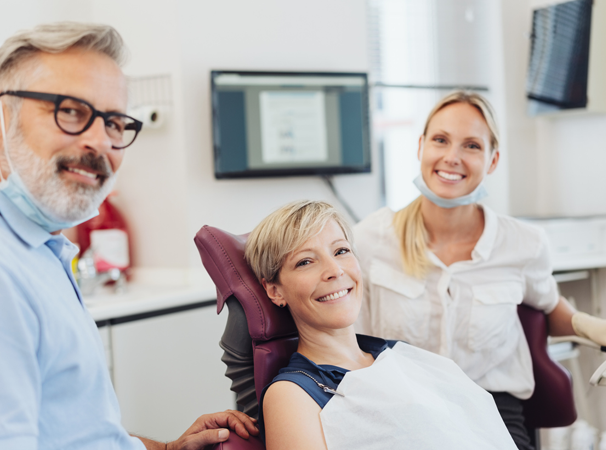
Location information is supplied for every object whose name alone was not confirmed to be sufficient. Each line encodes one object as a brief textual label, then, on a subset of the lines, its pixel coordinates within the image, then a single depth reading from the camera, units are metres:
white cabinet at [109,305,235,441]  1.97
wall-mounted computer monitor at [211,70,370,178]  2.47
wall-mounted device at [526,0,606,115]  2.86
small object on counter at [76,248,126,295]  2.30
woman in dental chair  1.16
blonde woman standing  1.67
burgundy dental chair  1.35
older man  0.85
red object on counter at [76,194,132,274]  2.39
